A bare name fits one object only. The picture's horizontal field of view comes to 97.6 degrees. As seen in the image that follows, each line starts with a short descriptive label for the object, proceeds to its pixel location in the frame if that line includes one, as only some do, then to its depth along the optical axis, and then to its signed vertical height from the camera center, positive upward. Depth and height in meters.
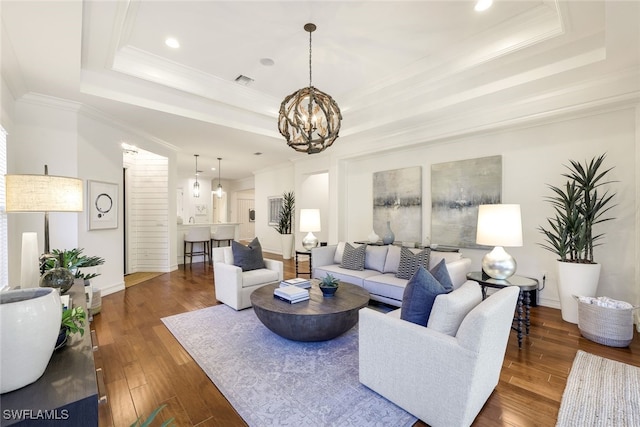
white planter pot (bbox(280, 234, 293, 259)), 7.88 -0.94
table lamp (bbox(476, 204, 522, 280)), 2.76 -0.23
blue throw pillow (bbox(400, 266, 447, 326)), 1.89 -0.58
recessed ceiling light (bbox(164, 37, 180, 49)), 3.13 +1.94
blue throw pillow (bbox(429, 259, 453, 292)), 2.20 -0.52
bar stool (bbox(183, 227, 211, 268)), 6.76 -0.62
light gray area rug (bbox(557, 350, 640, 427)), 1.79 -1.32
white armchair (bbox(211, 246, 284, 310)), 3.66 -0.92
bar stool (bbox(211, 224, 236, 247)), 7.20 -0.56
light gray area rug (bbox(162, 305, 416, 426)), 1.82 -1.31
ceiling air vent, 4.04 +1.94
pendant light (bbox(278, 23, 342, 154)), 2.75 +0.93
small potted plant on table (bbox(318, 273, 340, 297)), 2.98 -0.80
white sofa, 3.43 -0.85
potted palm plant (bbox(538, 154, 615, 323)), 3.14 -0.24
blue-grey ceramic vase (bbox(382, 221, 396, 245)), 4.93 -0.47
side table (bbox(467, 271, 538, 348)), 2.69 -0.72
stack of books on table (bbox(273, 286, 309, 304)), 2.84 -0.85
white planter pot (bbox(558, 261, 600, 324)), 3.12 -0.83
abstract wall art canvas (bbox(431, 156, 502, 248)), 4.22 +0.26
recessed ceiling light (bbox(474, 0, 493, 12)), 2.56 +1.92
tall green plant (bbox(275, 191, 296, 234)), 7.94 -0.09
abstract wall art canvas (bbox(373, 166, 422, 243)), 5.09 +0.17
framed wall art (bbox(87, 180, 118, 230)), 4.22 +0.12
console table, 0.86 -0.61
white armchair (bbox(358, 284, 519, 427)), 1.56 -0.93
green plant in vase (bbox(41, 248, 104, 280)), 2.35 -0.45
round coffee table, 2.56 -0.96
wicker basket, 2.67 -1.11
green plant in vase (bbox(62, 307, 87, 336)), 1.26 -0.50
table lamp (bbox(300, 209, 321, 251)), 4.84 -0.14
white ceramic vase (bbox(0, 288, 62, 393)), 0.90 -0.43
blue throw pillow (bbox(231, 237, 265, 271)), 4.05 -0.65
